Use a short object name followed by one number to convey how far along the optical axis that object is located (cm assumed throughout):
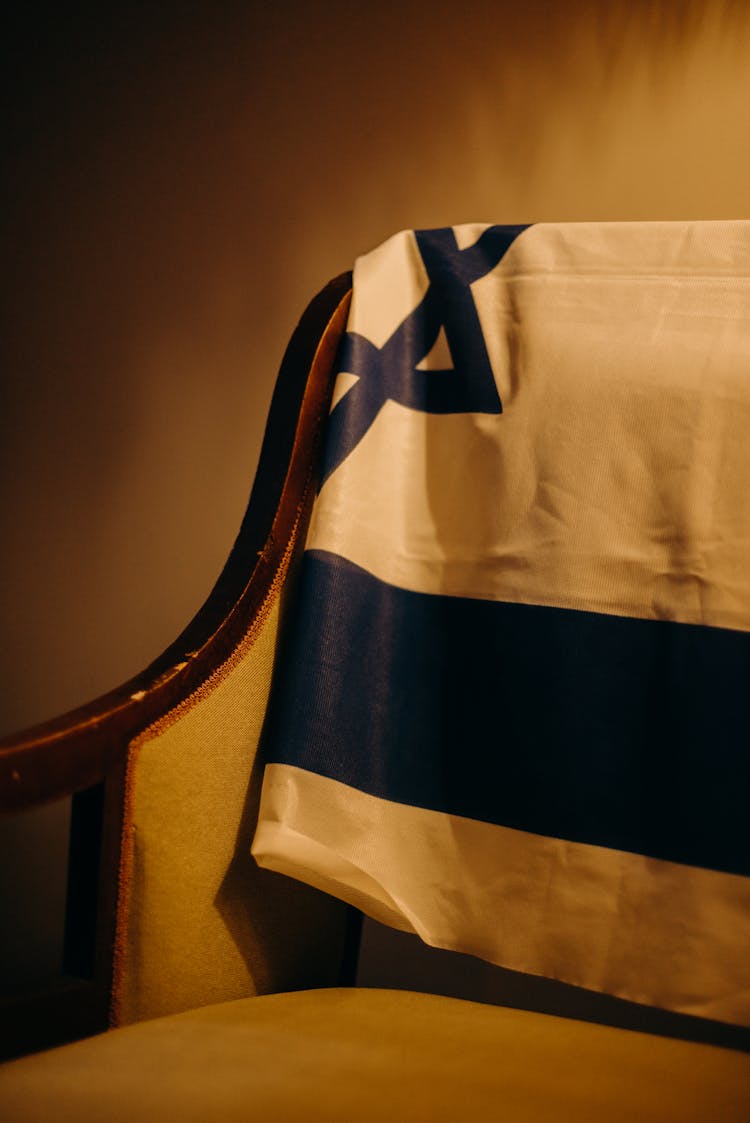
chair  41
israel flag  54
